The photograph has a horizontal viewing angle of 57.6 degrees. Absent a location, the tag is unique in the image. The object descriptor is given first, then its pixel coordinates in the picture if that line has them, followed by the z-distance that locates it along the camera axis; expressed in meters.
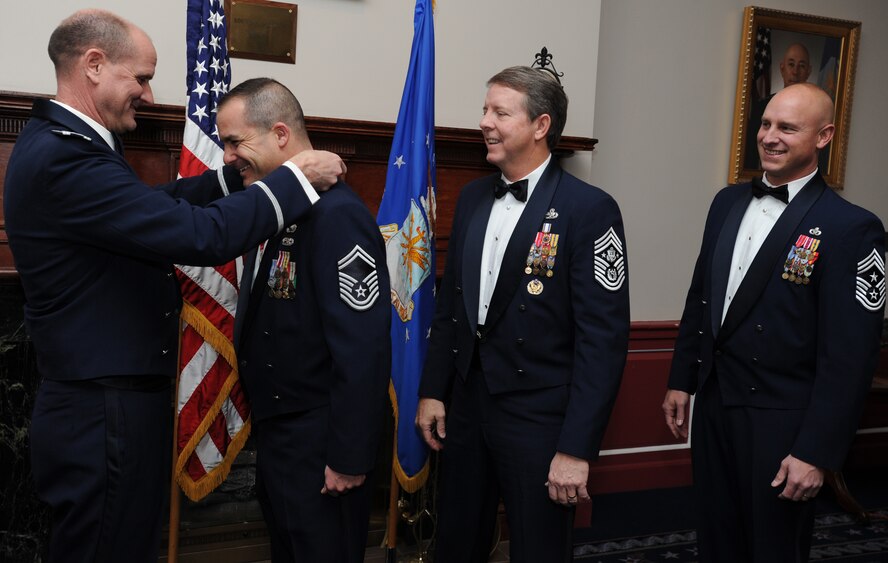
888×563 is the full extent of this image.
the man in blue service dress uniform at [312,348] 1.79
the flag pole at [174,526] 2.76
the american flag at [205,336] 2.60
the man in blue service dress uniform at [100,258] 1.71
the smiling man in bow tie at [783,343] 2.04
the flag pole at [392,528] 2.93
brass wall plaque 3.05
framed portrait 4.16
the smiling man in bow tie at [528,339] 2.01
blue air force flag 2.77
